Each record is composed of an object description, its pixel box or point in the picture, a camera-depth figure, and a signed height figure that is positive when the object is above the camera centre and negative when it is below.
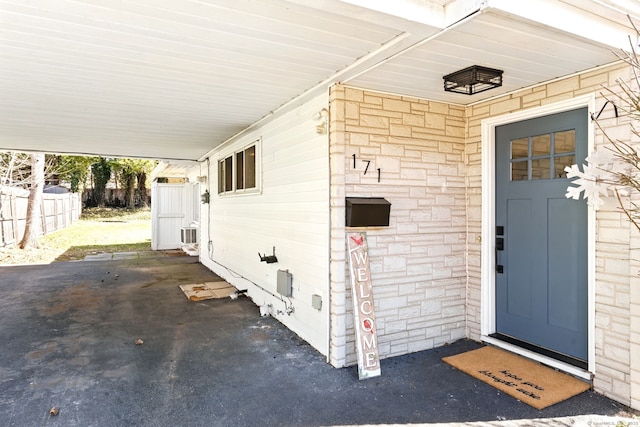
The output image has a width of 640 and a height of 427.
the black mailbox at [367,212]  3.50 -0.01
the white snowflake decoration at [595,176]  2.73 +0.24
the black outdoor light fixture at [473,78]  3.04 +1.07
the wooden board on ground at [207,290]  6.19 -1.34
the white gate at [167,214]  12.09 -0.08
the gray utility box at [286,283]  4.56 -0.85
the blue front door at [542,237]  3.28 -0.24
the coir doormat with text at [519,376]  2.95 -1.39
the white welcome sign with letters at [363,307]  3.35 -0.86
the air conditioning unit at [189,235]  11.67 -0.71
